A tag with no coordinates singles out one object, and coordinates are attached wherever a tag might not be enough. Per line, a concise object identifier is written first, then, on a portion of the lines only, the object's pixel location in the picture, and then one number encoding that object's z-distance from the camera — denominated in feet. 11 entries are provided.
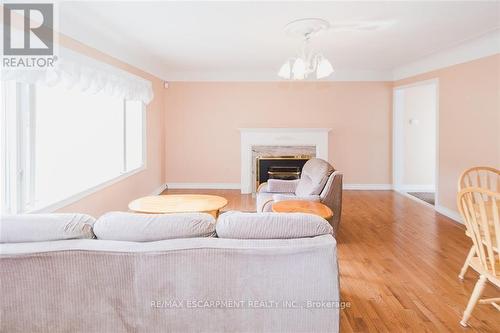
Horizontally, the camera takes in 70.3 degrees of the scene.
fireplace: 21.77
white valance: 8.55
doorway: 21.81
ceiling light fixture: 11.37
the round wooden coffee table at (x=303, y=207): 10.43
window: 8.95
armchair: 12.35
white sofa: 5.49
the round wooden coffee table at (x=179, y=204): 11.40
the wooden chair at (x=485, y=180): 13.08
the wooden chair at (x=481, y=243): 6.42
